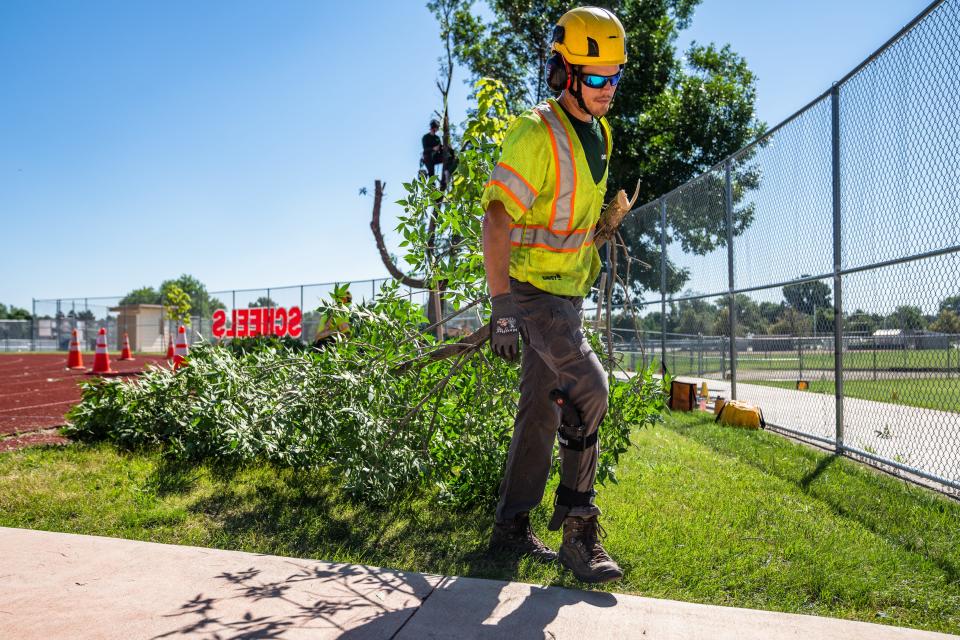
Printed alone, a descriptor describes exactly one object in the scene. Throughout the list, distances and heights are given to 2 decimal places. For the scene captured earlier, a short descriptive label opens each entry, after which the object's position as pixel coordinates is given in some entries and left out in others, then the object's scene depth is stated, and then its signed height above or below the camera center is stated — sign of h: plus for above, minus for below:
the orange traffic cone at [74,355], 17.11 -0.56
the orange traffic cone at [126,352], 23.33 -0.68
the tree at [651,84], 21.36 +8.00
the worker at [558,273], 2.77 +0.23
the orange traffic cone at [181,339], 13.00 -0.17
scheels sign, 25.12 +0.33
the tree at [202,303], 31.67 +1.33
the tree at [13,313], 86.12 +2.69
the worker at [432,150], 11.42 +2.97
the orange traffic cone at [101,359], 14.97 -0.58
